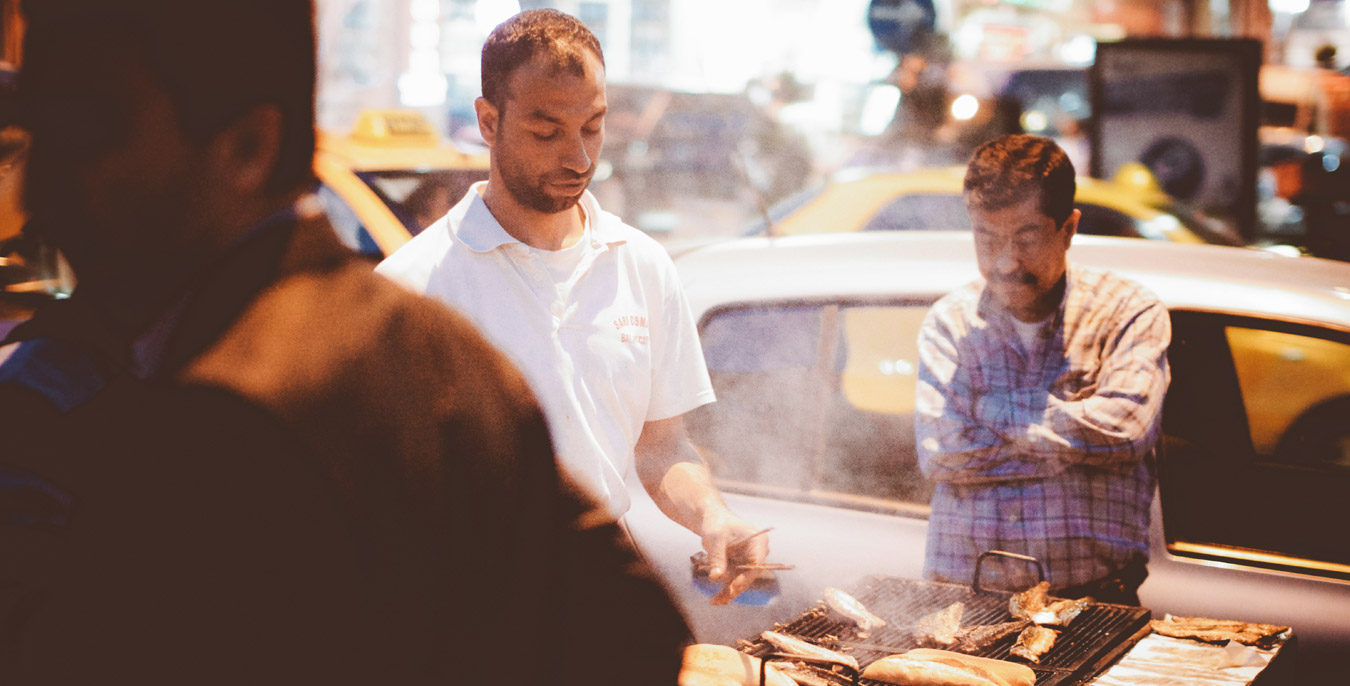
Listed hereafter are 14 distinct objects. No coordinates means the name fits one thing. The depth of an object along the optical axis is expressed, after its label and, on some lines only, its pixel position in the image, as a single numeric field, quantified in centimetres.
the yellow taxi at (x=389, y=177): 523
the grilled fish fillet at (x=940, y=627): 221
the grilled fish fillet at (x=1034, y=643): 212
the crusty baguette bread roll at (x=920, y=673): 195
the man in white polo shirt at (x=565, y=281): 211
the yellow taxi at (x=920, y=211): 545
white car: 284
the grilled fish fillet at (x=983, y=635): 219
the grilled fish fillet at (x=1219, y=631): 231
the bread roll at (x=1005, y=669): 199
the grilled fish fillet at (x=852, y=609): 228
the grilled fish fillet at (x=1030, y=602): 233
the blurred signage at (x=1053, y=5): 2659
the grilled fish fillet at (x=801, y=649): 205
